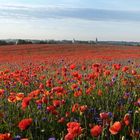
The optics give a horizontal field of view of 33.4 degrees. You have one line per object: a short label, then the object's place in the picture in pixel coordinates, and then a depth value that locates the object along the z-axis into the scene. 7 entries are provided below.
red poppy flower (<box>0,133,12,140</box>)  1.69
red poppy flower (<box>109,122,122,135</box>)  1.84
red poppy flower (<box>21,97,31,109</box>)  2.37
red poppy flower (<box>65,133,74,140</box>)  1.71
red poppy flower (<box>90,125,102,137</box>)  1.79
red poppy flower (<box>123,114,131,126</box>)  2.05
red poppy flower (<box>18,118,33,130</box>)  1.94
